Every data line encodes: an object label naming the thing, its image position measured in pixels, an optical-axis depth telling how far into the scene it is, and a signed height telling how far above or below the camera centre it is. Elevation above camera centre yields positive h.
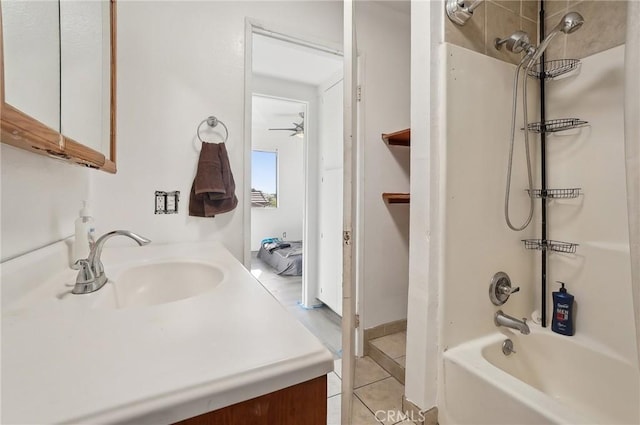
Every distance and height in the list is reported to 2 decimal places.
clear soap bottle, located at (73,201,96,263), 0.88 -0.07
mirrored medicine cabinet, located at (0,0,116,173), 0.52 +0.35
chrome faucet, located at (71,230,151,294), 0.72 -0.15
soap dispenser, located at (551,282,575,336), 1.42 -0.51
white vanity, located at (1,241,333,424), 0.34 -0.21
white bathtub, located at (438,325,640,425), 0.99 -0.69
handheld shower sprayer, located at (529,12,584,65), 1.21 +0.80
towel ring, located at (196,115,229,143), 1.57 +0.50
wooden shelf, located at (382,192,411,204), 1.95 +0.10
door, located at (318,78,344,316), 2.54 +0.15
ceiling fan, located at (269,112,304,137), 4.02 +1.22
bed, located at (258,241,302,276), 4.00 -0.65
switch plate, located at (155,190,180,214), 1.50 +0.06
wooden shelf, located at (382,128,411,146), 1.85 +0.51
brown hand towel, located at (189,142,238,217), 1.52 +0.15
